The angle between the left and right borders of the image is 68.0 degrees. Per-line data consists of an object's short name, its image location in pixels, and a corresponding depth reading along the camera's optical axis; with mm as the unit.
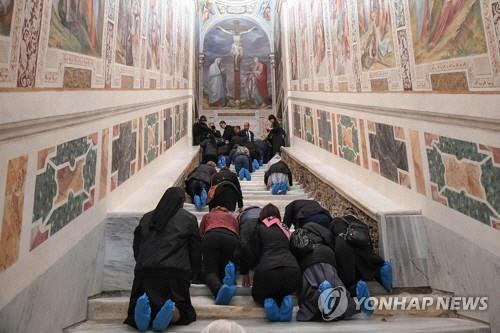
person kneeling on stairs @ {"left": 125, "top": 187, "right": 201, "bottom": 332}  2959
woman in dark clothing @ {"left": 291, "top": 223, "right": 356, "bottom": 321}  3176
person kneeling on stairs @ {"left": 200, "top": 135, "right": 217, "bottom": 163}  10961
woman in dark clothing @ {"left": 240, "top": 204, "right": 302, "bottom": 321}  3211
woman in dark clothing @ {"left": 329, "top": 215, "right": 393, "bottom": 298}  3658
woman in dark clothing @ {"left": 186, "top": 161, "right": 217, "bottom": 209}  6508
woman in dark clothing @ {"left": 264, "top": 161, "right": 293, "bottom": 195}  7824
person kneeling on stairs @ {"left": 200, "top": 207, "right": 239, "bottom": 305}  3502
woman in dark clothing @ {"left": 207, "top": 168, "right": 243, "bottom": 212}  5402
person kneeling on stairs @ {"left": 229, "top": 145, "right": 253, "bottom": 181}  9898
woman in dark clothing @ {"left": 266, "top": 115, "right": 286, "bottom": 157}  13008
